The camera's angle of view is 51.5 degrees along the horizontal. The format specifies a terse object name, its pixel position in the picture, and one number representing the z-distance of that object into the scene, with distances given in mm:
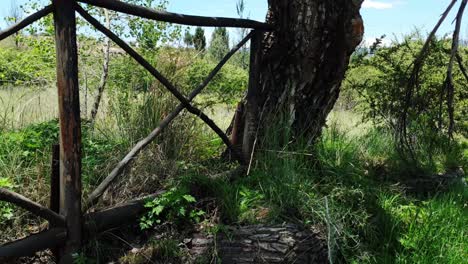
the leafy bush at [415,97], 5688
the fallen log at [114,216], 2881
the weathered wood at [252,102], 4031
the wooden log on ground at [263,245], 2961
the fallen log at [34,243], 2482
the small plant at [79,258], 2706
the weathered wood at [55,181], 2707
